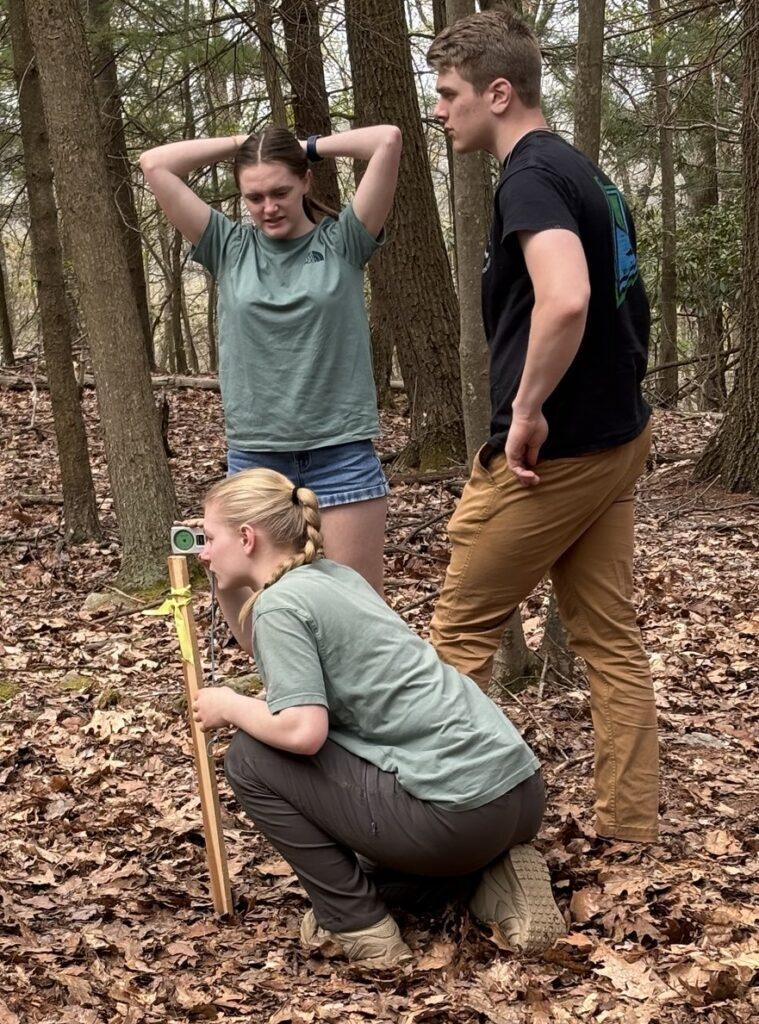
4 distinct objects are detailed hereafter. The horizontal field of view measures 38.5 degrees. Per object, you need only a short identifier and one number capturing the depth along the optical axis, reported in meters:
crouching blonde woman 2.78
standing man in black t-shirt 2.73
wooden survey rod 3.14
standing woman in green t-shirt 3.43
